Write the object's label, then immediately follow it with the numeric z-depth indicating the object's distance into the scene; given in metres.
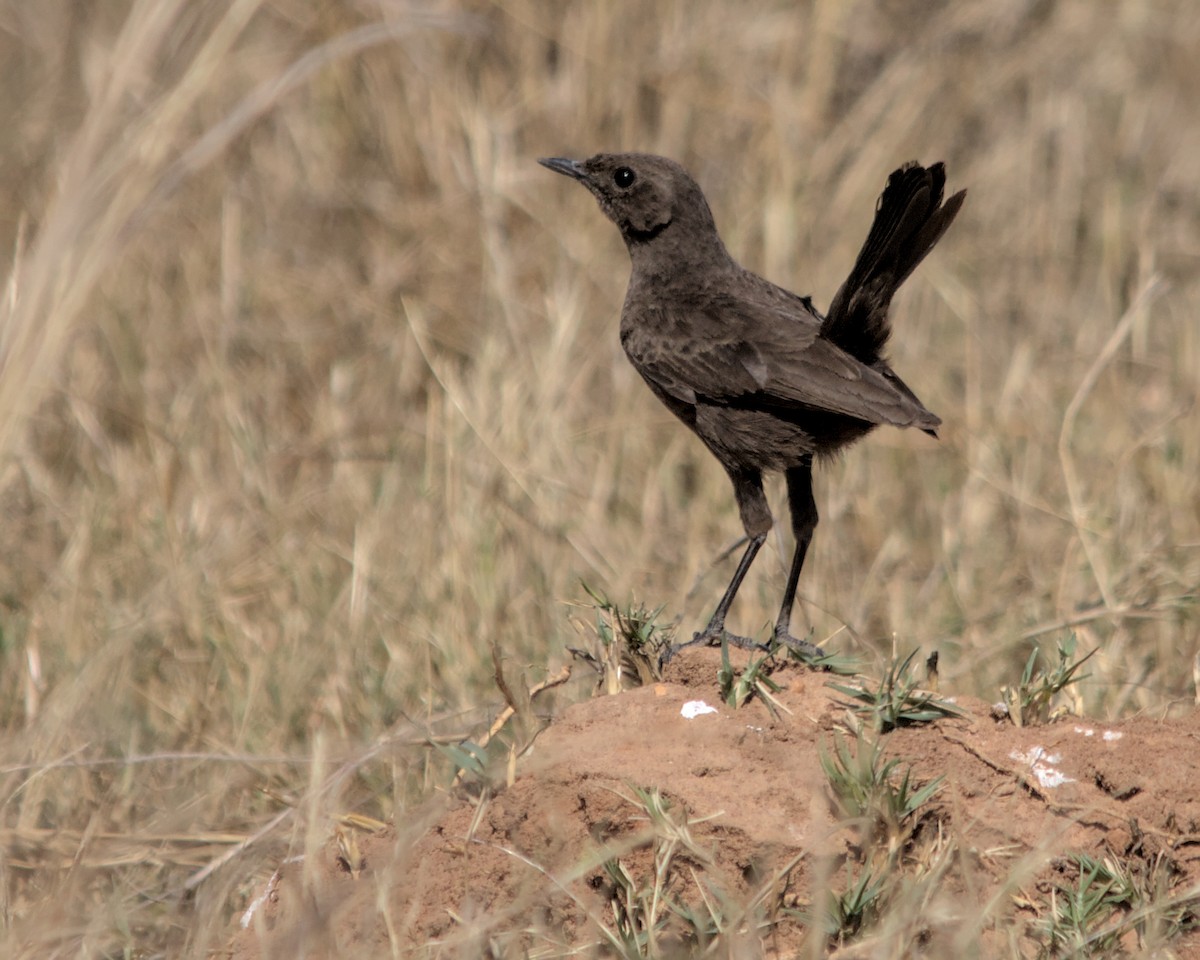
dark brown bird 9.32
